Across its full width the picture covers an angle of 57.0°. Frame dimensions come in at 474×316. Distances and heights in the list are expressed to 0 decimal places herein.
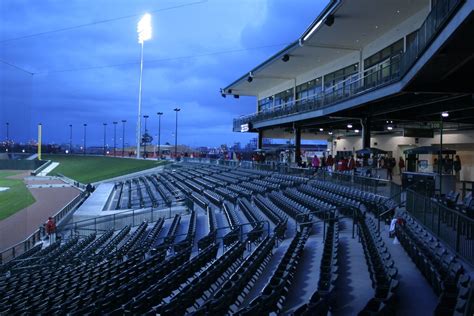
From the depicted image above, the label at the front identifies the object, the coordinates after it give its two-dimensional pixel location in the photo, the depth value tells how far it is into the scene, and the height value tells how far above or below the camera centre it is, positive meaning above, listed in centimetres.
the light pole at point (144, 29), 4993 +1440
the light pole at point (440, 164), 1388 -30
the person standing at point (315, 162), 2515 -50
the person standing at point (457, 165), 2092 -47
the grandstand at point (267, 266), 644 -233
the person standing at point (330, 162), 2685 -52
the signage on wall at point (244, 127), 4204 +246
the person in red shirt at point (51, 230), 1980 -367
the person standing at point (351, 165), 2127 -54
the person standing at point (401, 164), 2504 -54
